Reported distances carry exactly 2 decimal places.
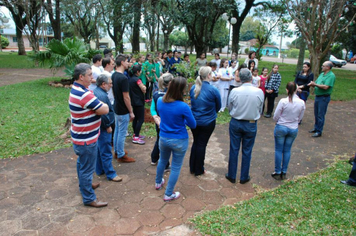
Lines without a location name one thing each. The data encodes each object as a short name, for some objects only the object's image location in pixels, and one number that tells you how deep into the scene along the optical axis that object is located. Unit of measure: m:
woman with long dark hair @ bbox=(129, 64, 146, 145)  5.12
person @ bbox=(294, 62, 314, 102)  6.84
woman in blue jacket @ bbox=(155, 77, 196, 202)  3.19
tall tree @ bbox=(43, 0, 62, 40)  21.53
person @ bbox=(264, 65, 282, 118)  7.89
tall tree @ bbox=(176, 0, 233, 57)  15.93
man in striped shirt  3.00
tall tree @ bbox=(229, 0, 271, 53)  20.95
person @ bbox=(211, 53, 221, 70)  9.39
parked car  32.22
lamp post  19.23
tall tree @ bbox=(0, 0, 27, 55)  27.25
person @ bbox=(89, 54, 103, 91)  5.24
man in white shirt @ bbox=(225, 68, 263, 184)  3.75
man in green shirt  6.22
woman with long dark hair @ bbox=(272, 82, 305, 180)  4.02
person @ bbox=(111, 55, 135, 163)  4.43
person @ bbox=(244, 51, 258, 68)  8.70
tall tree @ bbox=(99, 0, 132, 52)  17.17
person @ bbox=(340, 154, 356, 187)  4.04
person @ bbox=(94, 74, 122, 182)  3.70
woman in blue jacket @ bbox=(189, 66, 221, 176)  3.84
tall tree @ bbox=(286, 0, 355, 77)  10.51
